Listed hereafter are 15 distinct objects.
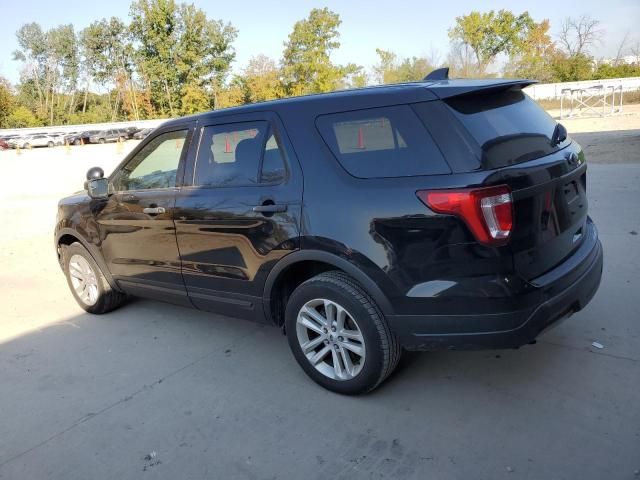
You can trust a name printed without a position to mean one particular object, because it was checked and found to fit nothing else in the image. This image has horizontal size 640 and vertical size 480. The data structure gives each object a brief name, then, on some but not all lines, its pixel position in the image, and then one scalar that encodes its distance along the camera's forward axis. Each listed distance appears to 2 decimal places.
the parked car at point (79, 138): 47.41
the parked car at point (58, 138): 47.66
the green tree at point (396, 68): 60.12
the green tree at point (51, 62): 76.75
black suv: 2.71
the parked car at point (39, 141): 47.21
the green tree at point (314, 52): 53.31
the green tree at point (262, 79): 56.97
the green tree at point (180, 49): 66.62
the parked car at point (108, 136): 47.59
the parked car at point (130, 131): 48.91
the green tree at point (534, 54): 59.69
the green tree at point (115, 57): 72.31
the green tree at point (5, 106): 66.19
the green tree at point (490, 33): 63.31
